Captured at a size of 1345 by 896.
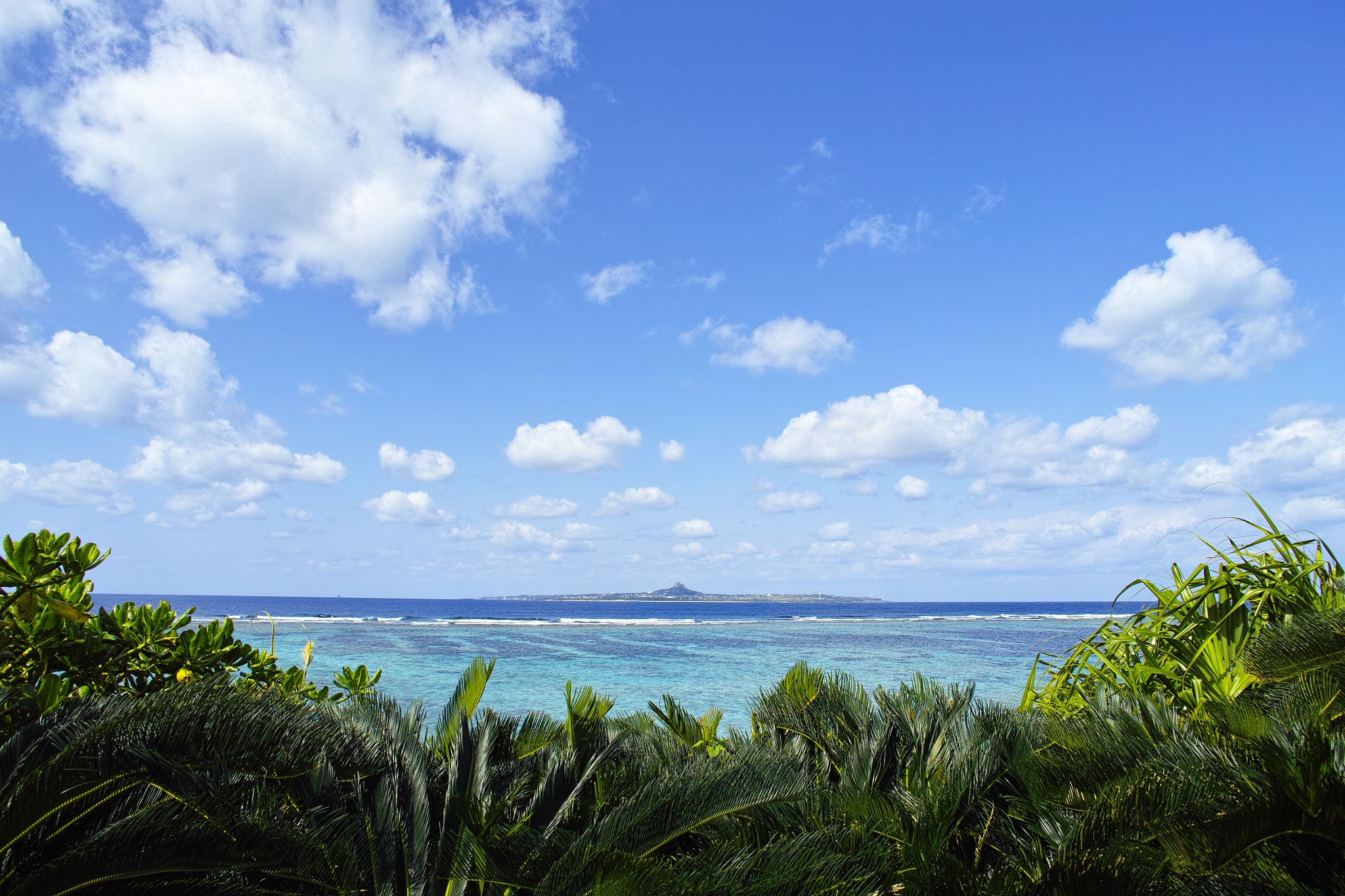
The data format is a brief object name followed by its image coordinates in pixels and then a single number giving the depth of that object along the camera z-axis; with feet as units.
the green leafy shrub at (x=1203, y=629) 11.06
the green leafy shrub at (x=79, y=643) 8.84
